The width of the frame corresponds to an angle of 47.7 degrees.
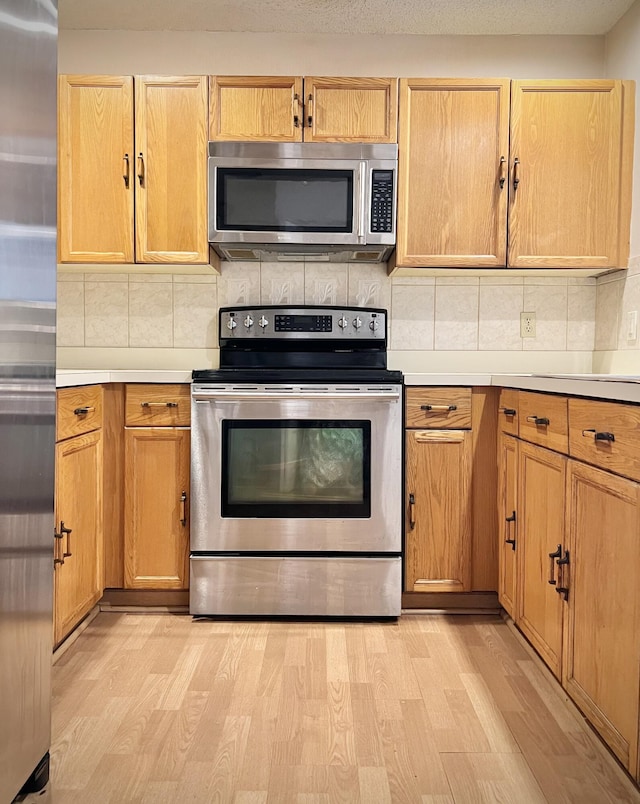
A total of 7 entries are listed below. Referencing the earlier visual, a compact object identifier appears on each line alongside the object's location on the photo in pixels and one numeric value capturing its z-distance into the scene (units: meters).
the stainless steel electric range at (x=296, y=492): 2.58
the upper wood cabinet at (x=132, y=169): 2.75
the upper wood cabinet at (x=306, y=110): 2.75
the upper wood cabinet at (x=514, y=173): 2.77
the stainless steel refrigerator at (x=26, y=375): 1.14
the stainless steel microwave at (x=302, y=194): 2.74
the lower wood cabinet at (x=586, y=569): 1.48
